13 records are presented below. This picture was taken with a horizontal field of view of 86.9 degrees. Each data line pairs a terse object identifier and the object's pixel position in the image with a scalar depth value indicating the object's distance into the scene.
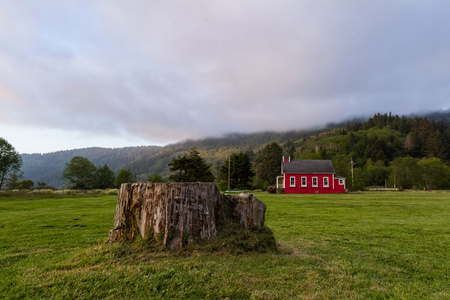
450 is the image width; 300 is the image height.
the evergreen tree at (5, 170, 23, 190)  63.19
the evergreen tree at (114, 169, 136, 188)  84.81
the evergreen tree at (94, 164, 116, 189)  86.27
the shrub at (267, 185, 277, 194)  45.47
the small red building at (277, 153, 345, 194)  46.81
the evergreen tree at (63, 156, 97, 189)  83.38
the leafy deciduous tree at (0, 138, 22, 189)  56.75
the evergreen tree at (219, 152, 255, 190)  57.44
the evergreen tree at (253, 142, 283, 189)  72.62
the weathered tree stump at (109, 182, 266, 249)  4.08
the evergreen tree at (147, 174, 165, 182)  72.80
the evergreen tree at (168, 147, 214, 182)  42.31
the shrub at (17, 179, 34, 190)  63.44
